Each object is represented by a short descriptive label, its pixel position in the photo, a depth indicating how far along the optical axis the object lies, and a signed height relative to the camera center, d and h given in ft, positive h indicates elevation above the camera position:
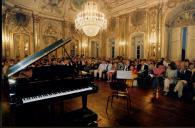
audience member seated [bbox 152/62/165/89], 19.09 -1.95
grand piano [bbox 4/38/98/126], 8.36 -1.65
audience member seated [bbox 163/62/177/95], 17.58 -1.80
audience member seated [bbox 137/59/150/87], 21.74 -2.22
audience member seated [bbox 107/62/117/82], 25.89 -1.78
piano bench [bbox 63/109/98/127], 9.57 -3.74
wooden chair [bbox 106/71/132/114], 12.34 -1.99
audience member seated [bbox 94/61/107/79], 29.42 -1.21
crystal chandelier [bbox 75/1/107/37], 22.90 +6.53
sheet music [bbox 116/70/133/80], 15.52 -1.32
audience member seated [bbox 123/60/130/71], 24.94 -0.53
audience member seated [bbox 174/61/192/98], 16.08 -2.01
